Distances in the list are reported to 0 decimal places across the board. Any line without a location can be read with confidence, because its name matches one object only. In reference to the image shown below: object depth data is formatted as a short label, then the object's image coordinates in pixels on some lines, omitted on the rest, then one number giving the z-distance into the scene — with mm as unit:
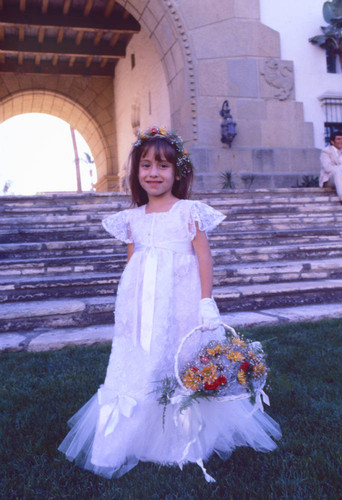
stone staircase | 4406
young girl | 1977
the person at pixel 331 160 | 8779
